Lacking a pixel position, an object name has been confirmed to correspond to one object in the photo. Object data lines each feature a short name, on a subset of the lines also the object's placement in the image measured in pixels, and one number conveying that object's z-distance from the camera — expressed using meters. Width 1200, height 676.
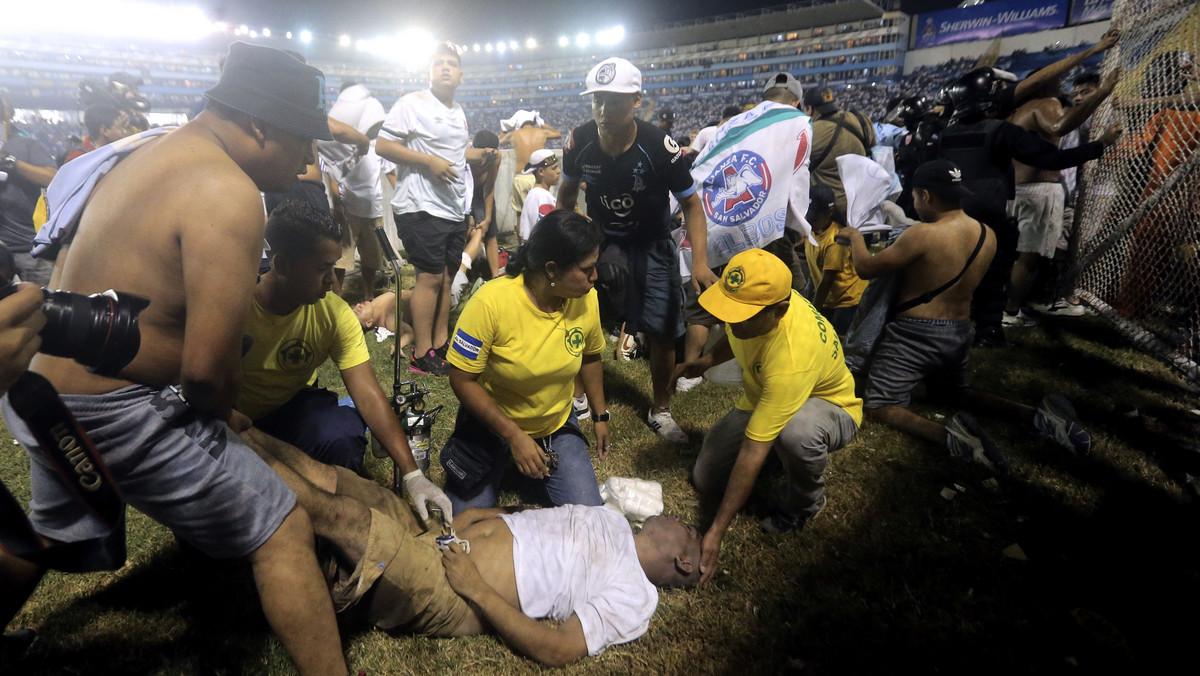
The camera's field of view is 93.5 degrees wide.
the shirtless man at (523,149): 8.27
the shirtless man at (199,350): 1.49
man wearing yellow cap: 2.49
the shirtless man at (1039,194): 4.66
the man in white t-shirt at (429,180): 4.71
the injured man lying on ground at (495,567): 1.96
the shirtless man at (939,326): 3.45
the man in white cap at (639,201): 3.38
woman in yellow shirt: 2.54
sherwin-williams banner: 31.14
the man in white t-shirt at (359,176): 5.34
